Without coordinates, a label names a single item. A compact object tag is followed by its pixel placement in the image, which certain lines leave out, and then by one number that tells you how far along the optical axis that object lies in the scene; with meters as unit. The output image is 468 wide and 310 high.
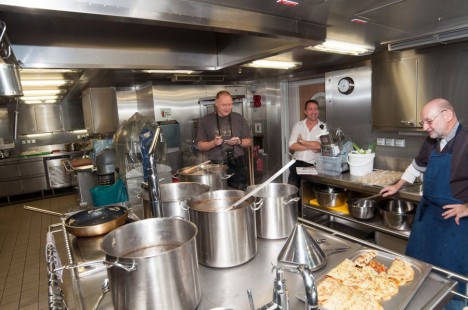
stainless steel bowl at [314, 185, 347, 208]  3.37
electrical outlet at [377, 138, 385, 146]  3.61
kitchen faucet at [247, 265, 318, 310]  0.74
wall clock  3.84
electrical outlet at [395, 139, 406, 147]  3.41
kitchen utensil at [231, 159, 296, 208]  1.16
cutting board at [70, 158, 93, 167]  5.14
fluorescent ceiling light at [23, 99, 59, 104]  6.65
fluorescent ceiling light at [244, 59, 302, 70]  2.85
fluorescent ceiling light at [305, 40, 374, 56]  2.38
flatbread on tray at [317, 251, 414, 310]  0.90
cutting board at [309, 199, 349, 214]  3.31
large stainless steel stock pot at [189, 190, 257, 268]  1.05
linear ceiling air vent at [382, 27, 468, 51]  2.26
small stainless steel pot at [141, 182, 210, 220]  1.30
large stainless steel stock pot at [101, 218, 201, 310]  0.76
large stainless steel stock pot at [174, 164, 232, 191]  1.73
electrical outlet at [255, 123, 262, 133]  5.52
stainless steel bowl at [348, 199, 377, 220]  3.00
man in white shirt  3.68
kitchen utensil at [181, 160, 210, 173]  2.02
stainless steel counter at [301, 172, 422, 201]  2.60
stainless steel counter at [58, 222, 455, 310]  0.92
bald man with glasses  1.90
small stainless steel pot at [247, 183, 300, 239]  1.29
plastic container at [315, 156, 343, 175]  3.39
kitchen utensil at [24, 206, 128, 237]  1.41
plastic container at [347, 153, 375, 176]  3.27
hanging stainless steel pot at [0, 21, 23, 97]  1.10
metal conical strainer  1.05
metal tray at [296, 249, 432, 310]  0.89
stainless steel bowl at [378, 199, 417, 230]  2.70
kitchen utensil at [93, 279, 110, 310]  0.94
